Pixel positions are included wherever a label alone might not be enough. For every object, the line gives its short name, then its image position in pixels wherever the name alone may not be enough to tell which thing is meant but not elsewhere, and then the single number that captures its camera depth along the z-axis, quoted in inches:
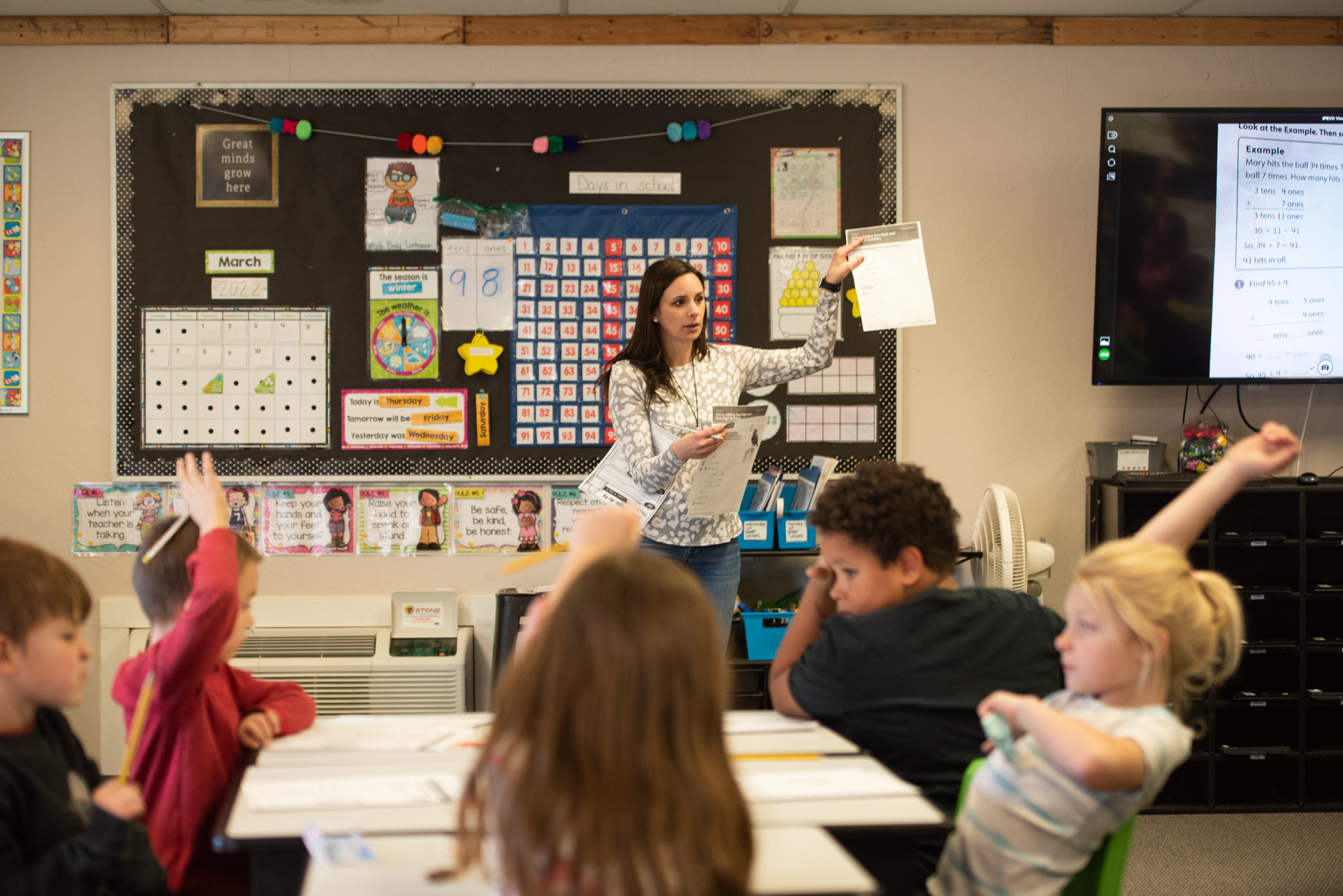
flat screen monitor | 130.1
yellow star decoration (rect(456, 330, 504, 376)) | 139.2
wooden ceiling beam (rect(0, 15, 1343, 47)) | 137.3
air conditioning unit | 133.5
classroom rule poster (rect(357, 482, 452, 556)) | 140.2
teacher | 108.3
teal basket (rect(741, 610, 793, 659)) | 130.0
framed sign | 138.2
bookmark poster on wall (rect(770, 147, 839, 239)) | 140.2
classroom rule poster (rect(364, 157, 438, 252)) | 138.9
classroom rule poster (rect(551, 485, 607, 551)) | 141.1
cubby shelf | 127.1
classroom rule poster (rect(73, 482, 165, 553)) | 138.7
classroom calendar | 138.5
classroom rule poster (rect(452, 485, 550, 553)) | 140.6
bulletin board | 138.1
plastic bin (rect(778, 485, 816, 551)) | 133.6
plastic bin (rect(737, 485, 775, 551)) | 133.3
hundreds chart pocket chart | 139.7
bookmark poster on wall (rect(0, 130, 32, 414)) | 137.9
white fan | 120.3
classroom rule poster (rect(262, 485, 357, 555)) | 139.6
